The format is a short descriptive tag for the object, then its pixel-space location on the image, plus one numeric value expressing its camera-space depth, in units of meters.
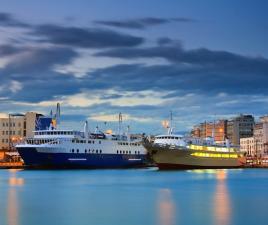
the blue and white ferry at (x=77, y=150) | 110.44
